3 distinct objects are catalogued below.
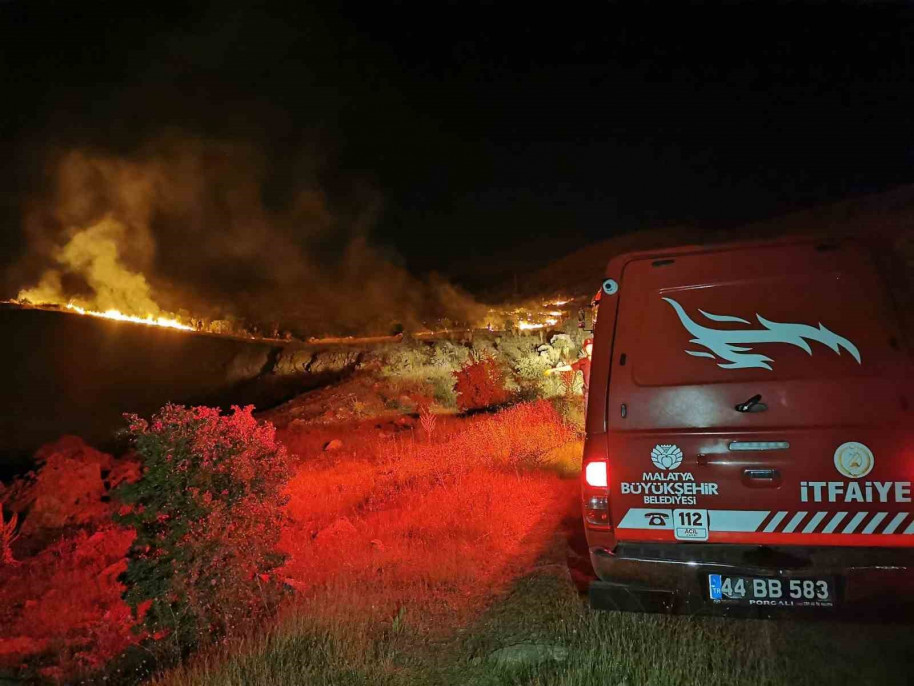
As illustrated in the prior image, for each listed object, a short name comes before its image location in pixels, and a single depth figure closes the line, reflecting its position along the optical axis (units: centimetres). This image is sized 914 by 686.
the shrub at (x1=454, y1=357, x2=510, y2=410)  1580
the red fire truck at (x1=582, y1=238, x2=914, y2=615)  348
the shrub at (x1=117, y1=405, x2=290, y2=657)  505
